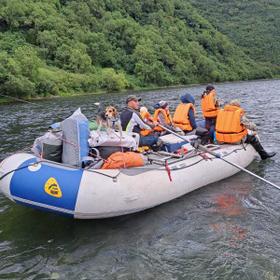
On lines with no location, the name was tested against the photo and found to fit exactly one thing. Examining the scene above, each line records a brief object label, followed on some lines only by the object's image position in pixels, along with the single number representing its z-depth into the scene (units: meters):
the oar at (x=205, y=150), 7.55
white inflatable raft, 5.90
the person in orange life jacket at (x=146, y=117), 9.03
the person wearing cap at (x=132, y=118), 8.32
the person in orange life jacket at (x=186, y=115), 9.80
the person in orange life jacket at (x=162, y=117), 9.36
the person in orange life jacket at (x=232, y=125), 9.16
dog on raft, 7.46
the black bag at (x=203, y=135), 9.18
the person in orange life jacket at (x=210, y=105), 10.16
